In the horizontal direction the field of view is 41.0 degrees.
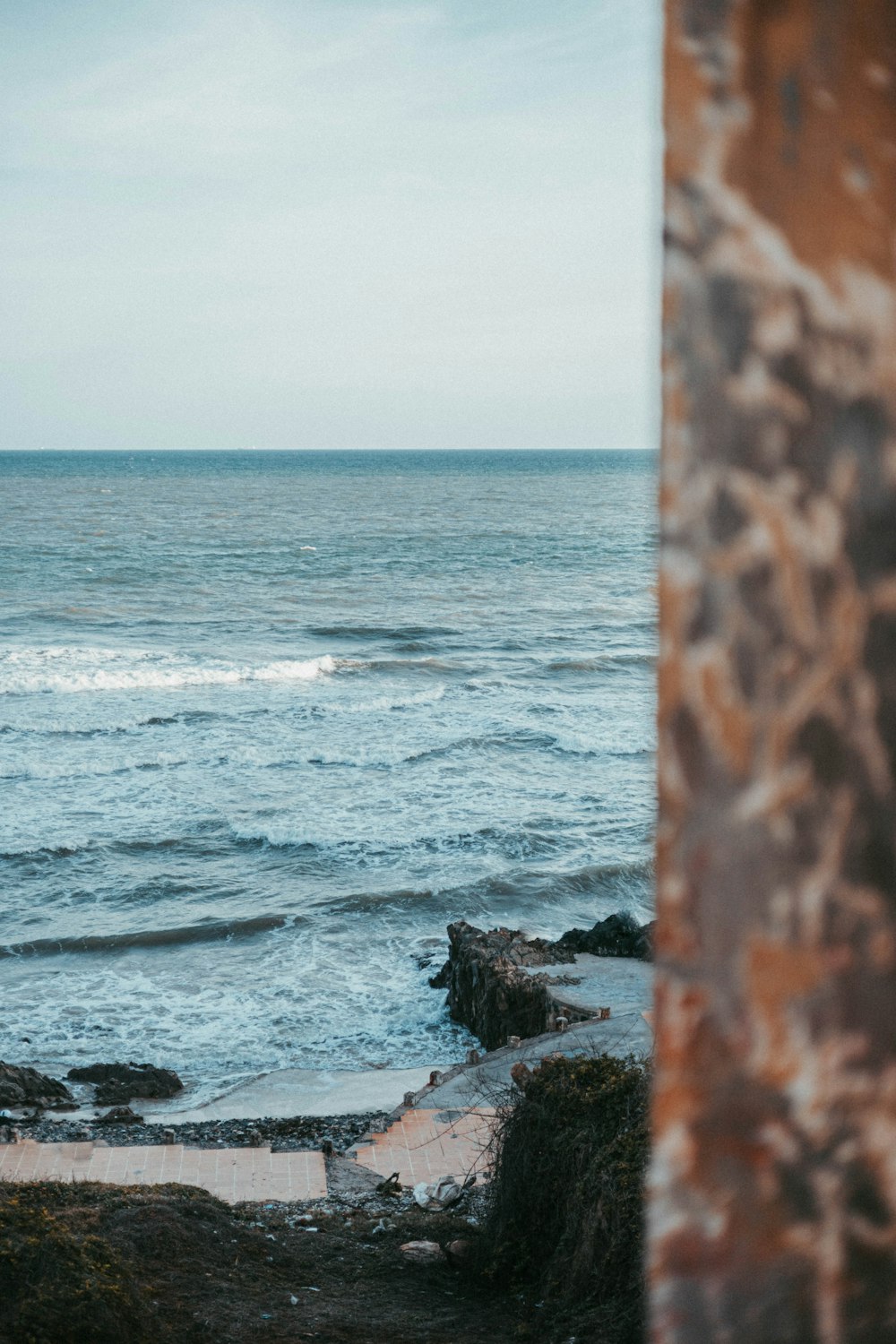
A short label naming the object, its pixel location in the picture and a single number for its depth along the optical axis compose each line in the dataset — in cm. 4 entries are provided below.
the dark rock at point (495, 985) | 1359
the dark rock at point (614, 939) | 1549
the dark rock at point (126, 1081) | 1276
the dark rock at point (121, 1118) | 1212
